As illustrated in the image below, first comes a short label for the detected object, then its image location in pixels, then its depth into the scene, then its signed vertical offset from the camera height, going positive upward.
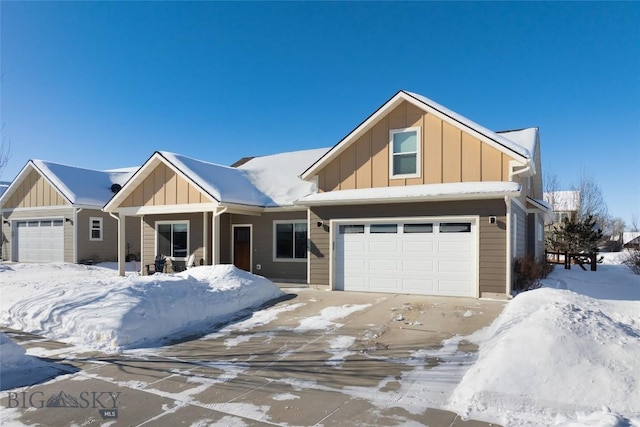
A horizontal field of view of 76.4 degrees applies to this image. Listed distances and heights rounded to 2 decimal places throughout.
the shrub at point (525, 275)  11.55 -1.73
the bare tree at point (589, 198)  35.97 +1.51
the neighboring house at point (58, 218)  21.30 -0.24
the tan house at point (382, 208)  10.92 +0.20
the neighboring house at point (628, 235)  51.37 -2.69
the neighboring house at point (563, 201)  36.72 +1.25
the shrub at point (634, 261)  18.44 -2.21
